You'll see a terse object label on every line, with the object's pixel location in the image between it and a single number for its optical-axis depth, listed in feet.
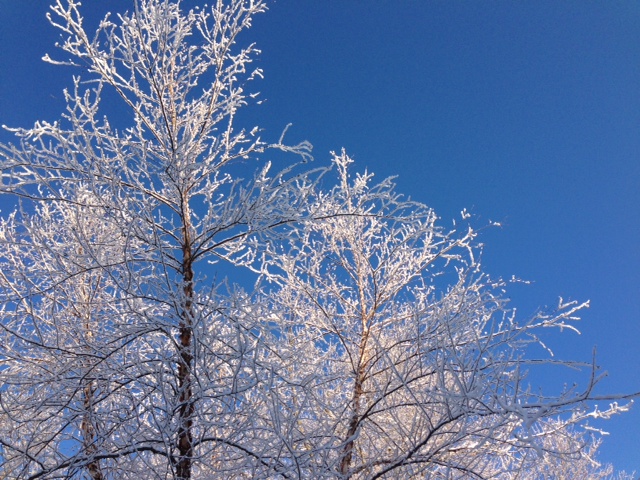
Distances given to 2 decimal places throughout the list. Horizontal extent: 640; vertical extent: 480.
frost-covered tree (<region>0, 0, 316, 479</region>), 11.73
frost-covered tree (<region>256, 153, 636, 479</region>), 15.08
